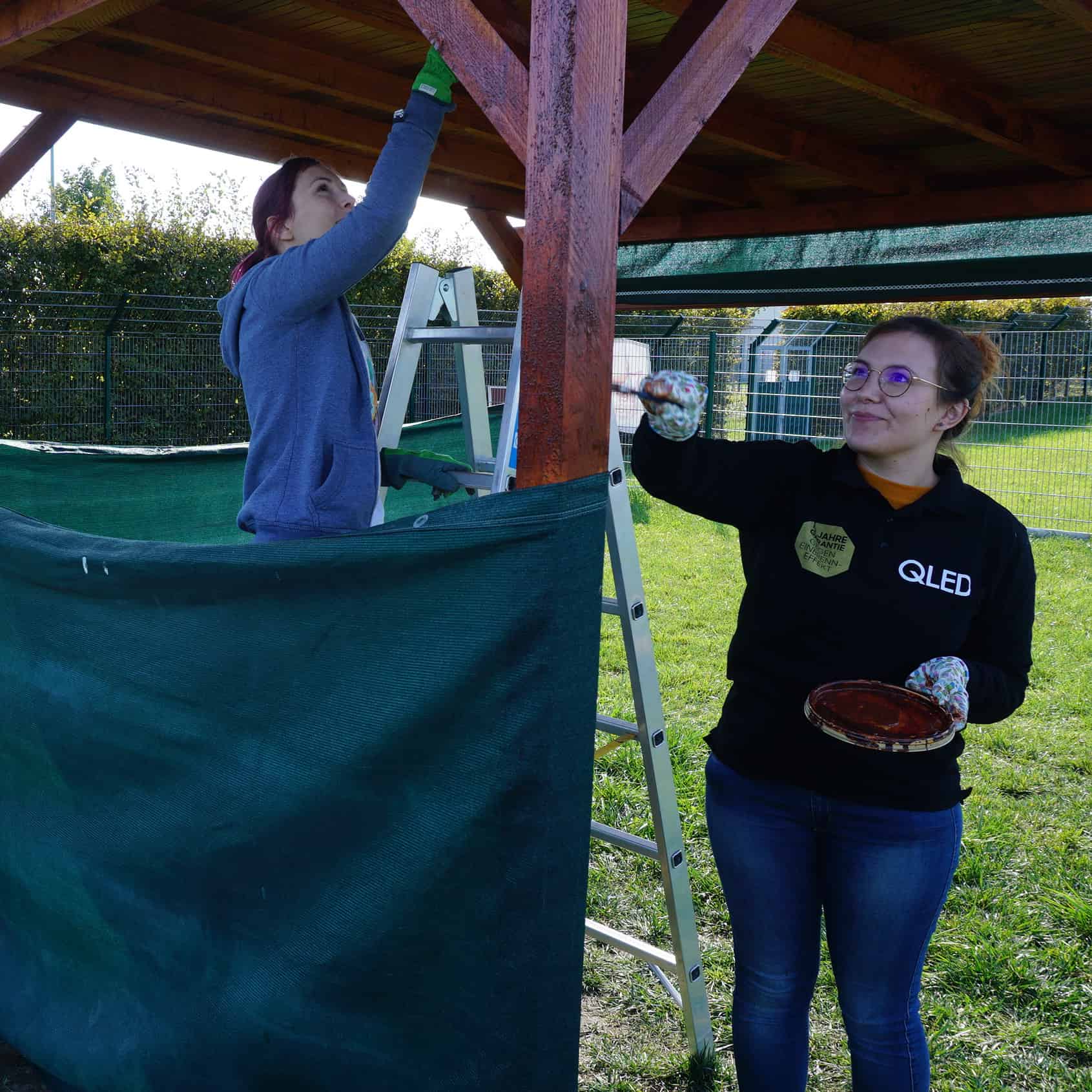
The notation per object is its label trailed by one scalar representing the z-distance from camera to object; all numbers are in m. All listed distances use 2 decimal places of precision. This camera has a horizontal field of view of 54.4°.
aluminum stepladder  2.23
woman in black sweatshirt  1.78
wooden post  1.54
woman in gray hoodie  1.94
